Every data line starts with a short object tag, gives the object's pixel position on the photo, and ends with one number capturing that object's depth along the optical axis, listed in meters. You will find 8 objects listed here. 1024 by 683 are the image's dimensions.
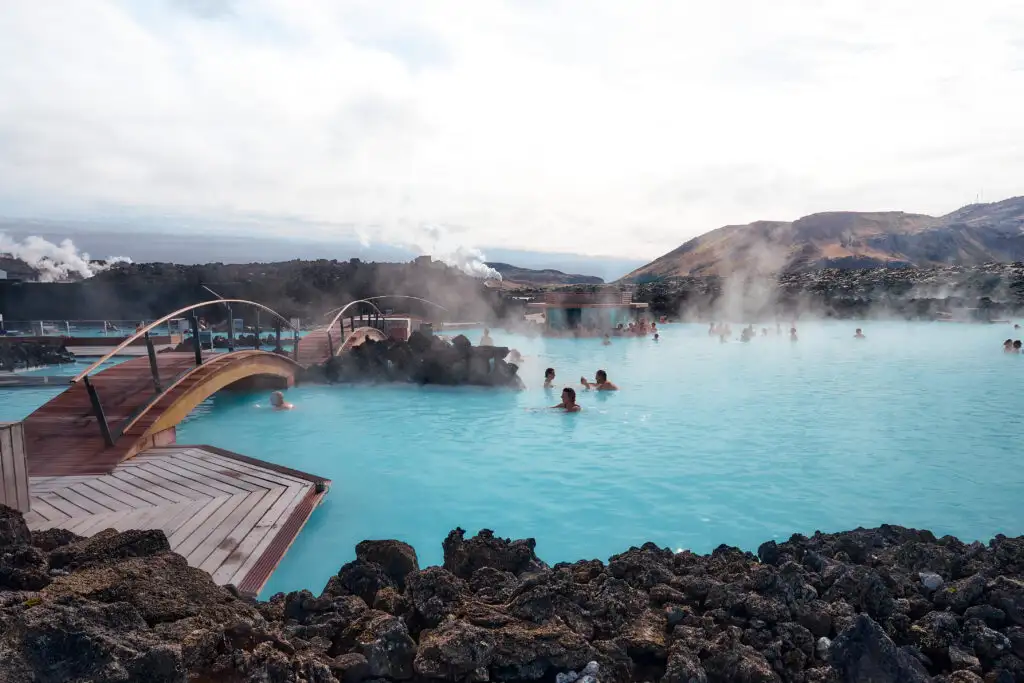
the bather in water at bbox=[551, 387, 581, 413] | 10.43
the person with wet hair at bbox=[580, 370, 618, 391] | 12.34
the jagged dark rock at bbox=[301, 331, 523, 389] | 12.58
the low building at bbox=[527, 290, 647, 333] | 23.19
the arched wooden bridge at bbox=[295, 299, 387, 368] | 13.34
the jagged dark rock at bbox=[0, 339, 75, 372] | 14.51
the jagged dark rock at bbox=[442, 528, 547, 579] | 3.63
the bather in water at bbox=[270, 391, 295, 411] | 10.51
